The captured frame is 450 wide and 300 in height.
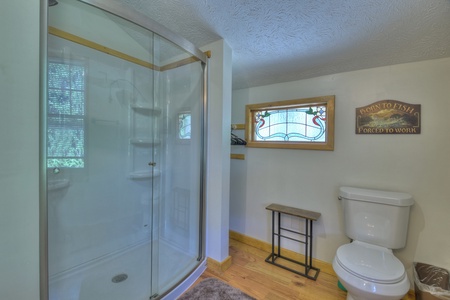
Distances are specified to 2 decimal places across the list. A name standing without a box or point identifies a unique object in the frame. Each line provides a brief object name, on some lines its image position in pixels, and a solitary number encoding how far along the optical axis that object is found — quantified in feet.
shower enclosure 4.96
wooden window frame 6.63
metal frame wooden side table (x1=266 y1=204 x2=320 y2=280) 6.47
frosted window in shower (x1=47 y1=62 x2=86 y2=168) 4.75
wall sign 5.48
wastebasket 4.48
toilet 4.08
